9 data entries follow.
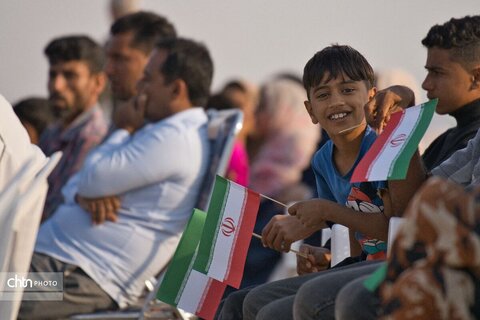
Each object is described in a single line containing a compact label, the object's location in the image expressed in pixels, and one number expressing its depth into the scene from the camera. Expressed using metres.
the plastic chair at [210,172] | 10.24
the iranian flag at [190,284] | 7.66
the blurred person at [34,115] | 15.87
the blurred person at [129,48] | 13.52
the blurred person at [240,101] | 17.41
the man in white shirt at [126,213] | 10.76
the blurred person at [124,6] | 20.00
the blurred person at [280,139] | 17.83
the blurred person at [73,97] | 13.32
